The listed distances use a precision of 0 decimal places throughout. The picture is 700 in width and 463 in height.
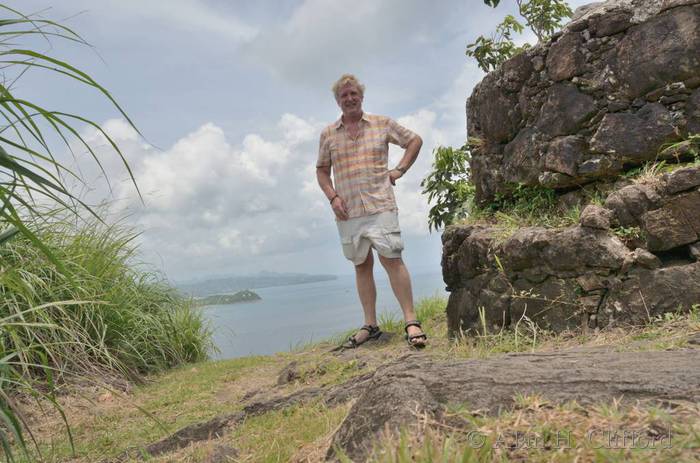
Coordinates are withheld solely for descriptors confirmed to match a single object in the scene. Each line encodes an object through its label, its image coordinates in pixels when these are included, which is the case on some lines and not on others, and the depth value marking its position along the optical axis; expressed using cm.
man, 472
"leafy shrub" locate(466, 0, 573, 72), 789
